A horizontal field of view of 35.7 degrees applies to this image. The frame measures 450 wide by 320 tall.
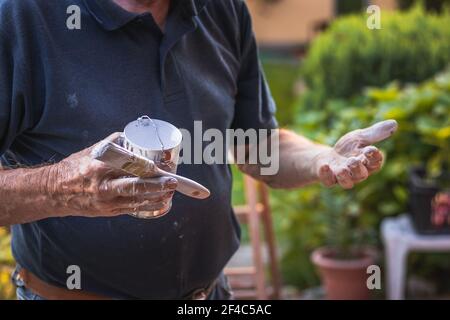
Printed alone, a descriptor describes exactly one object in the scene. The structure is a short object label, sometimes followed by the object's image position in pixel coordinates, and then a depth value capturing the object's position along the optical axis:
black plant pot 3.66
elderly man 1.57
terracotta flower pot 3.93
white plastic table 3.69
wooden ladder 3.44
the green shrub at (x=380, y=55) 4.86
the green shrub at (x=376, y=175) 3.99
